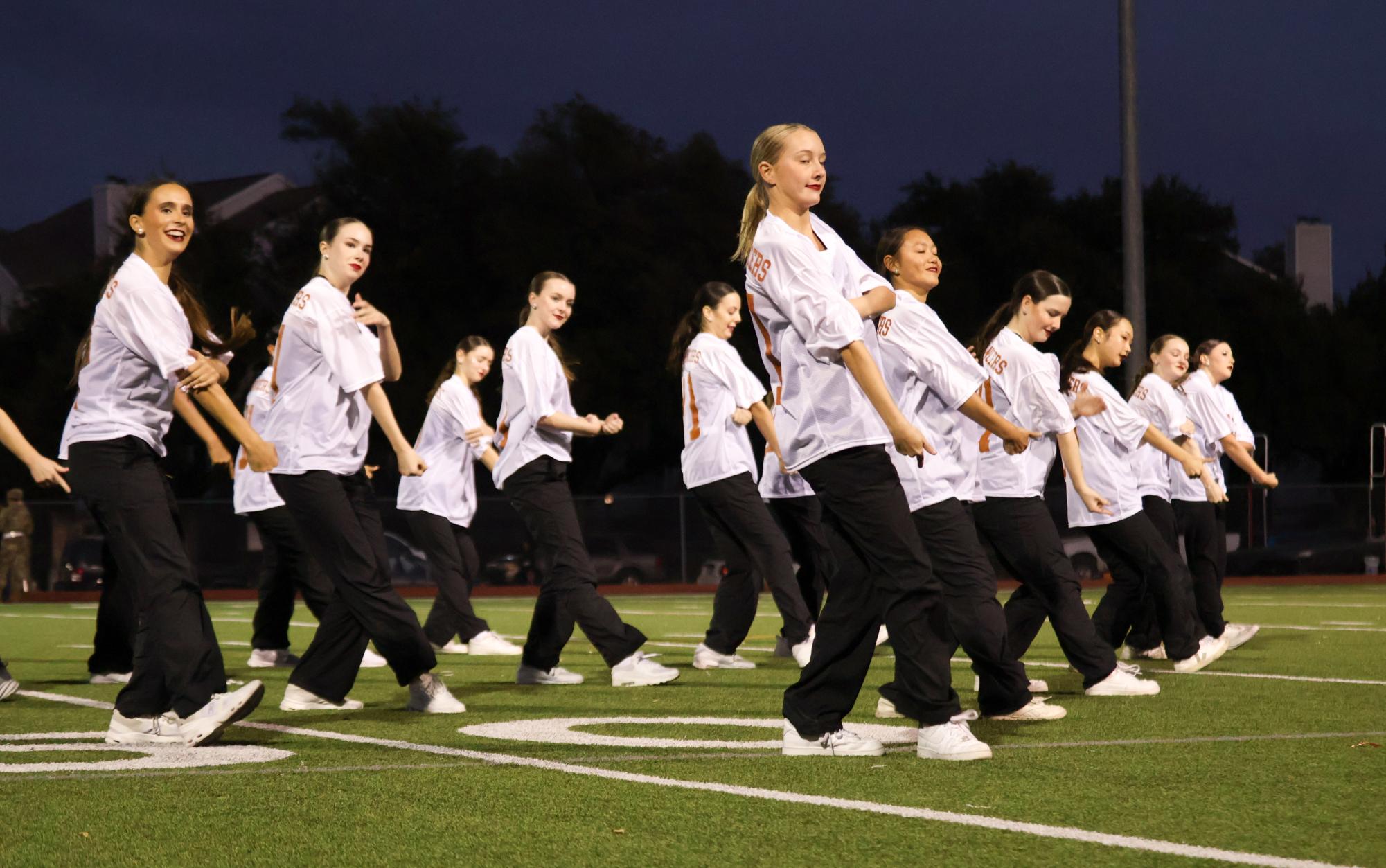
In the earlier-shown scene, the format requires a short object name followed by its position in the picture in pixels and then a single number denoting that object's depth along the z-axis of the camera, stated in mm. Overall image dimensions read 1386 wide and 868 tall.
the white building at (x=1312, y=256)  50781
